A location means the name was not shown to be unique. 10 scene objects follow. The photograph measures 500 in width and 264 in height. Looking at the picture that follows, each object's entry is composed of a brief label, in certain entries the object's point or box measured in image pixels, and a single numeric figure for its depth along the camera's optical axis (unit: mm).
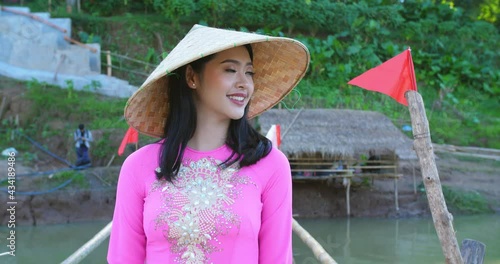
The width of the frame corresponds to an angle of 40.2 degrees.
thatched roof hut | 10789
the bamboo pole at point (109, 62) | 13516
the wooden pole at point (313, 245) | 3847
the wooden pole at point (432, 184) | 3541
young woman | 1513
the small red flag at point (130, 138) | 9062
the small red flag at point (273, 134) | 6079
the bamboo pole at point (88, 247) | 4153
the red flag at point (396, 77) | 3854
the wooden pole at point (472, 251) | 3576
